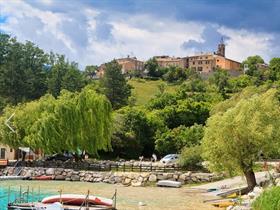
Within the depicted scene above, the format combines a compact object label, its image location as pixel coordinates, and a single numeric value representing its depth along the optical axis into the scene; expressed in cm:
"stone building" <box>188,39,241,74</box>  19775
